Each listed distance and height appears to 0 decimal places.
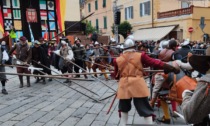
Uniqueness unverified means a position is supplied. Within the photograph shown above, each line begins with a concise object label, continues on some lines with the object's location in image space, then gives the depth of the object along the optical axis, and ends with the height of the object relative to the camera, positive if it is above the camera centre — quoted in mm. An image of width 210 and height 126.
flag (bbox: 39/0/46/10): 19245 +3350
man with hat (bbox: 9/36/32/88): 8820 -237
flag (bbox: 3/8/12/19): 17891 +2509
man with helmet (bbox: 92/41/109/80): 10573 -588
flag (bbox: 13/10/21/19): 18234 +2472
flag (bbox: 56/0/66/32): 13288 +1769
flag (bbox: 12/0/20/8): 18203 +3285
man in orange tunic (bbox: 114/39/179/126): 3855 -574
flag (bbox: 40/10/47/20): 19312 +2519
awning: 24692 +1174
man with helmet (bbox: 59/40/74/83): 9346 -404
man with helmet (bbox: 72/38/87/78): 10211 -414
